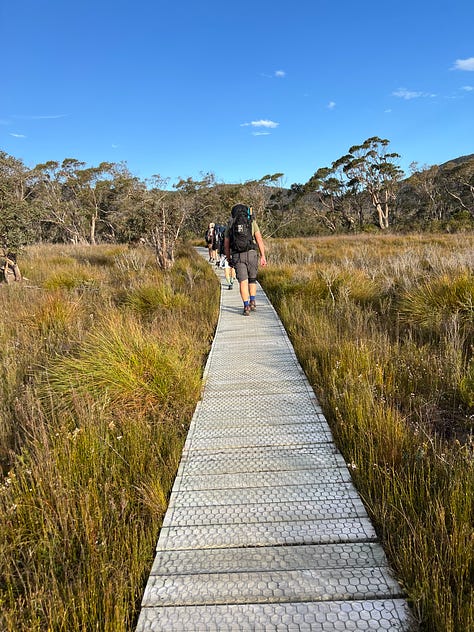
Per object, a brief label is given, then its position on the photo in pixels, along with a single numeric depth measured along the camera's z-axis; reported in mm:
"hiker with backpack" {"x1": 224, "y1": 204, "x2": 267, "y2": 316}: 6324
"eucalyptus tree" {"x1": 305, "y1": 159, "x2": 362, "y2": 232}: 43906
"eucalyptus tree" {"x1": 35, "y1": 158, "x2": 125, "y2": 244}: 39125
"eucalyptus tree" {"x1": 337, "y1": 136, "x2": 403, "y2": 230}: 39603
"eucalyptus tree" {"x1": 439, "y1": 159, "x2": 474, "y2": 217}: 35731
